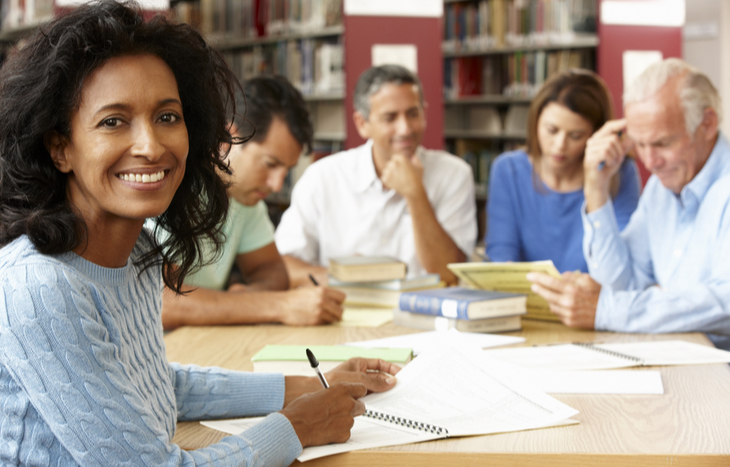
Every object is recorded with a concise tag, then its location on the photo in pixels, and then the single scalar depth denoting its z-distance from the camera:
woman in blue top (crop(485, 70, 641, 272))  2.35
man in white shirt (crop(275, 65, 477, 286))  2.47
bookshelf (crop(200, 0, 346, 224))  4.52
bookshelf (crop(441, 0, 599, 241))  4.45
